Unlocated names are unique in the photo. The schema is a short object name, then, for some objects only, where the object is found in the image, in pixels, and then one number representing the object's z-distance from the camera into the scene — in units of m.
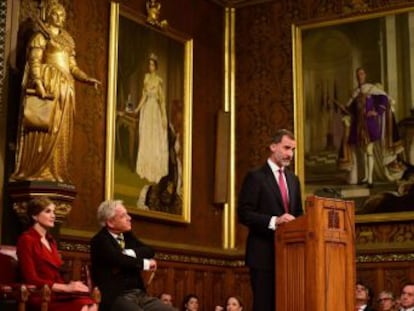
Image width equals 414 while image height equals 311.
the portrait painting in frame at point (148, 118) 9.04
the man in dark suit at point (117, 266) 5.89
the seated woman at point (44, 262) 5.77
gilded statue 7.28
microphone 5.83
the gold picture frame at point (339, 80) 9.91
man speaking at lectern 5.73
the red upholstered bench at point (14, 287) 5.48
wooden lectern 5.42
